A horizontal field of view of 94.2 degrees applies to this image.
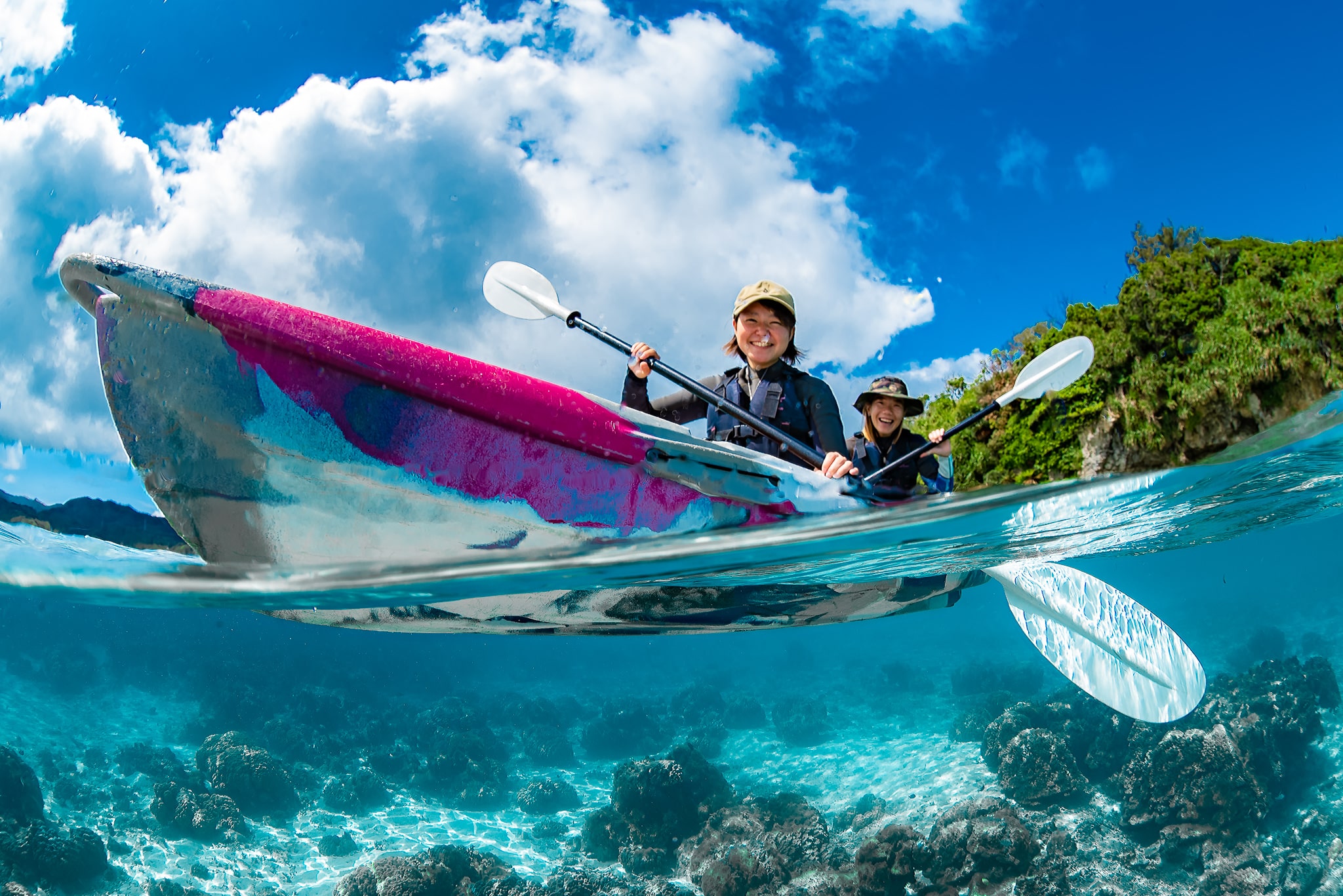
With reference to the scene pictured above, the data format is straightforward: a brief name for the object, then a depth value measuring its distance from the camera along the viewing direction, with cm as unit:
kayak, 258
